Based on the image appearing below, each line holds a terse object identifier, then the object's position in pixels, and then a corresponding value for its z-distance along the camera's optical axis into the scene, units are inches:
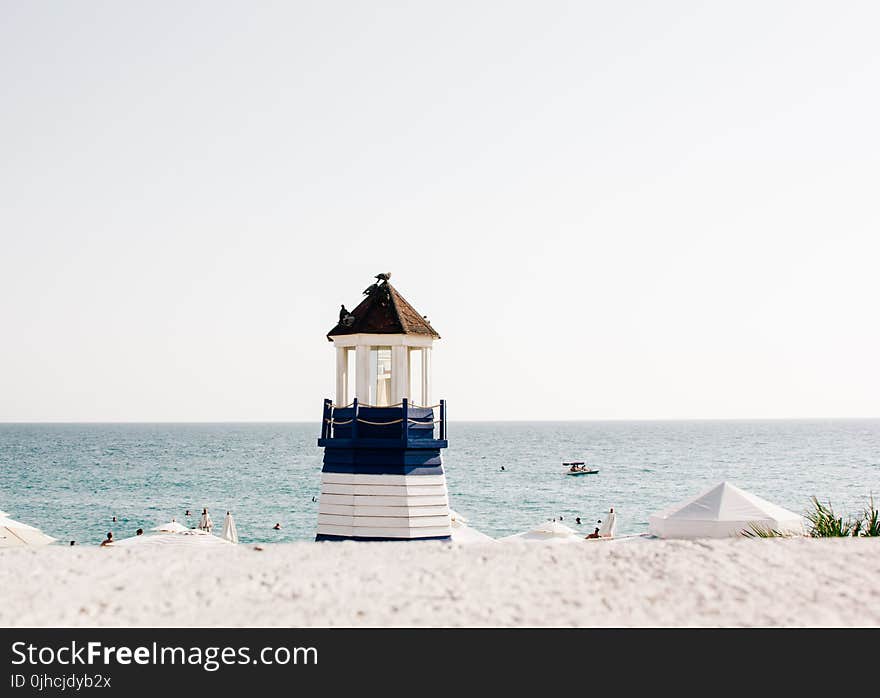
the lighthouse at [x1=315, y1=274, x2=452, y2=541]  746.8
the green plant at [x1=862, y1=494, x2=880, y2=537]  517.6
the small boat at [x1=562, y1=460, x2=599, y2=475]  3777.1
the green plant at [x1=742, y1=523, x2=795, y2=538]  677.5
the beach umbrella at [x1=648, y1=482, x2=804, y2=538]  732.0
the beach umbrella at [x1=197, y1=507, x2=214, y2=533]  1466.8
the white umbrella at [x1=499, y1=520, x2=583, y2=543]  1101.1
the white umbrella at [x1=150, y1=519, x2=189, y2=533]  1270.5
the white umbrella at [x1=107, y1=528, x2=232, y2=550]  808.3
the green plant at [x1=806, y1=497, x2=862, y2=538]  518.3
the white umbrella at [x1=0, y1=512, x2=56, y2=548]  998.4
